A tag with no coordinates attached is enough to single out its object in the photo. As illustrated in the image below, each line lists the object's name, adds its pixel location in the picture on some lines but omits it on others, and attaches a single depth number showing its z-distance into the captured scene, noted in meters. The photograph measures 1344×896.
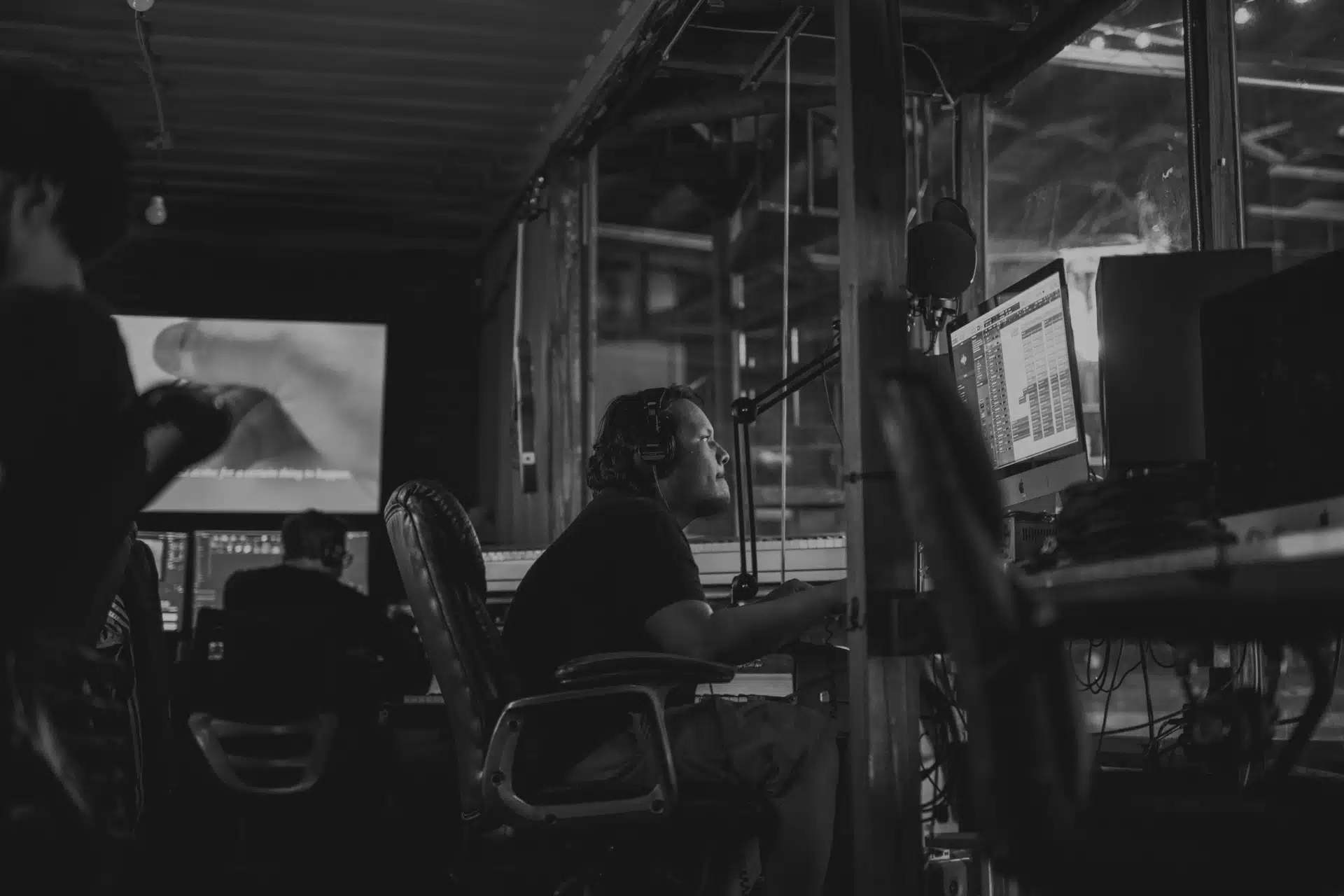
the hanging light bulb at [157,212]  6.15
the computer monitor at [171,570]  6.33
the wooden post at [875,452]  2.22
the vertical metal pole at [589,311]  5.56
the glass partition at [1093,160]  3.90
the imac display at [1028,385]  2.66
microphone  2.57
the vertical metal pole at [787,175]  3.55
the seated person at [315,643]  4.18
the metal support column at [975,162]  4.41
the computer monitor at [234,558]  6.40
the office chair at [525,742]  2.21
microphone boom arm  2.67
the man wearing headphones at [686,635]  2.42
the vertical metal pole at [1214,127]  3.44
